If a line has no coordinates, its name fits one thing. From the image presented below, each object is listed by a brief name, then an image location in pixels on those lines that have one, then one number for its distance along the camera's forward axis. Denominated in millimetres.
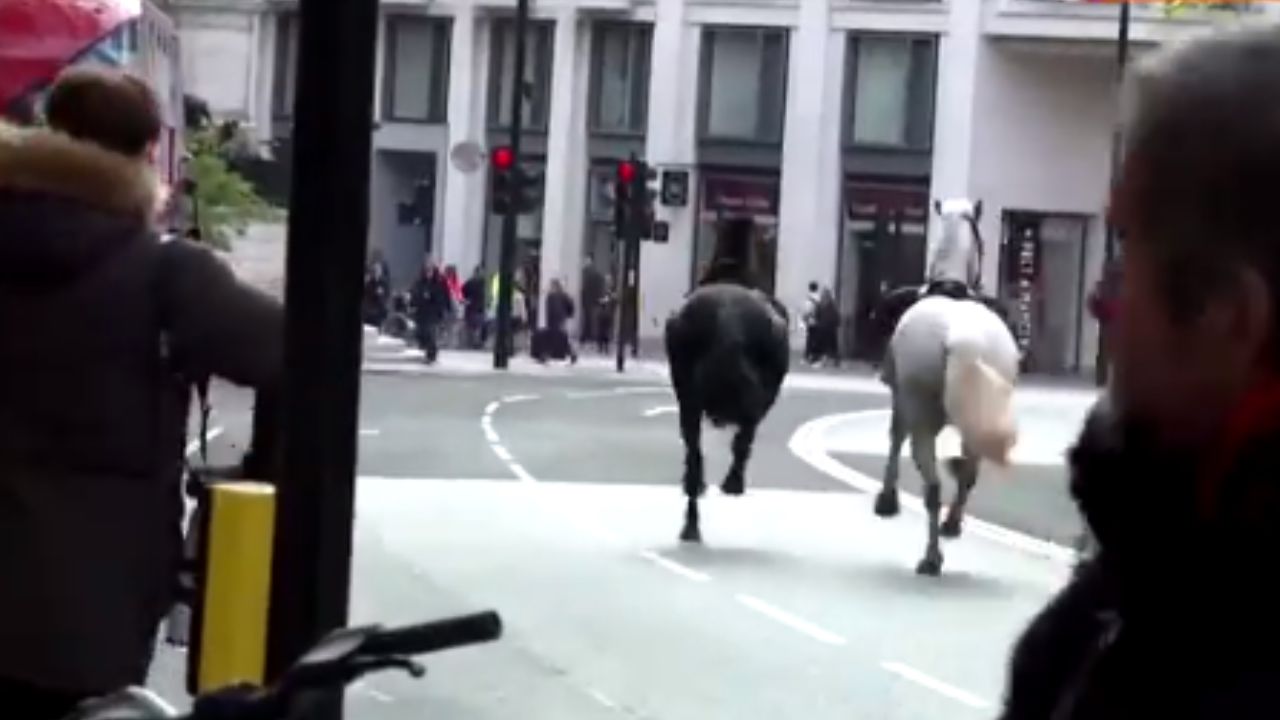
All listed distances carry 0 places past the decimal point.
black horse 17719
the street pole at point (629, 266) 46656
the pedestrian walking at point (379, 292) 51094
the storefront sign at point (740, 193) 60594
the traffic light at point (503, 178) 45500
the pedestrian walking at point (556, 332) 50406
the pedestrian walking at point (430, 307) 47188
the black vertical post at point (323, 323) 4723
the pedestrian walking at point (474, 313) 54688
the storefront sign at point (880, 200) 59469
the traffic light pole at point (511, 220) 45688
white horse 15781
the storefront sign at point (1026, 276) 56938
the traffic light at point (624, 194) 46719
